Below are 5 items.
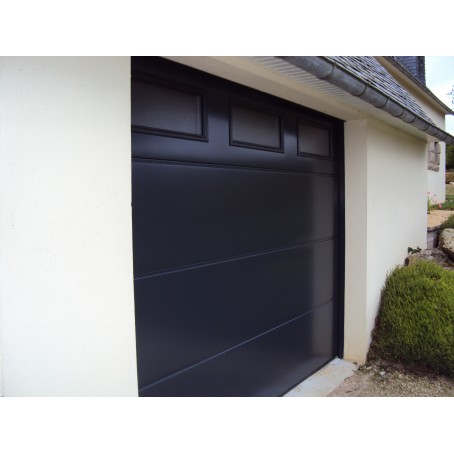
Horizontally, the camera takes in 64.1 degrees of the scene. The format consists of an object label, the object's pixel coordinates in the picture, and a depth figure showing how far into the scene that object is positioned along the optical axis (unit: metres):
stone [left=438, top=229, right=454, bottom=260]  5.88
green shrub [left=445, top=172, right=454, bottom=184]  19.11
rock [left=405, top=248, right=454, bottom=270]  5.40
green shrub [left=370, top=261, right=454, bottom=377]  3.79
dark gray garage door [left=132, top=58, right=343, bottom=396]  2.22
